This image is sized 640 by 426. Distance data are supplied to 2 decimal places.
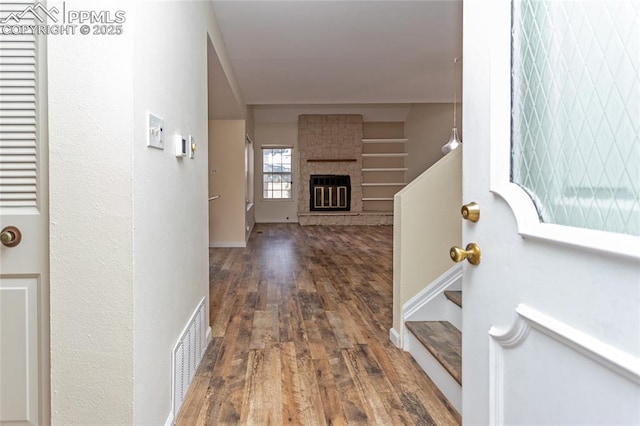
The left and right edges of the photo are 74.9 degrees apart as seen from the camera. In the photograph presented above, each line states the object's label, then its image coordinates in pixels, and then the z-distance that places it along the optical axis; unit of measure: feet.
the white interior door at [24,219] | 4.09
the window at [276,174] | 35.47
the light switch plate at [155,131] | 4.48
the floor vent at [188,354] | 5.80
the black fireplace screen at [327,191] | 34.76
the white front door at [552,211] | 2.35
